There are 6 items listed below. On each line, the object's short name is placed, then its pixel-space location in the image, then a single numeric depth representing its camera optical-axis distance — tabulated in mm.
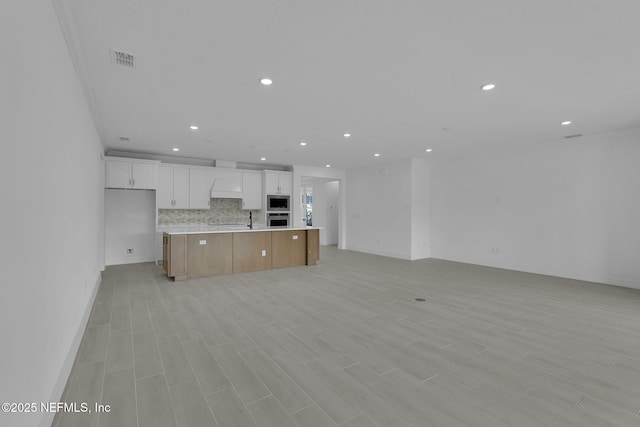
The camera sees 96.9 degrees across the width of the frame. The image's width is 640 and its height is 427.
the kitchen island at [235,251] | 5262
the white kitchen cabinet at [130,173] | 6273
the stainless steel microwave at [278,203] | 8328
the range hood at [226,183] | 7539
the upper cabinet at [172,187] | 6945
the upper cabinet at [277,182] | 8257
